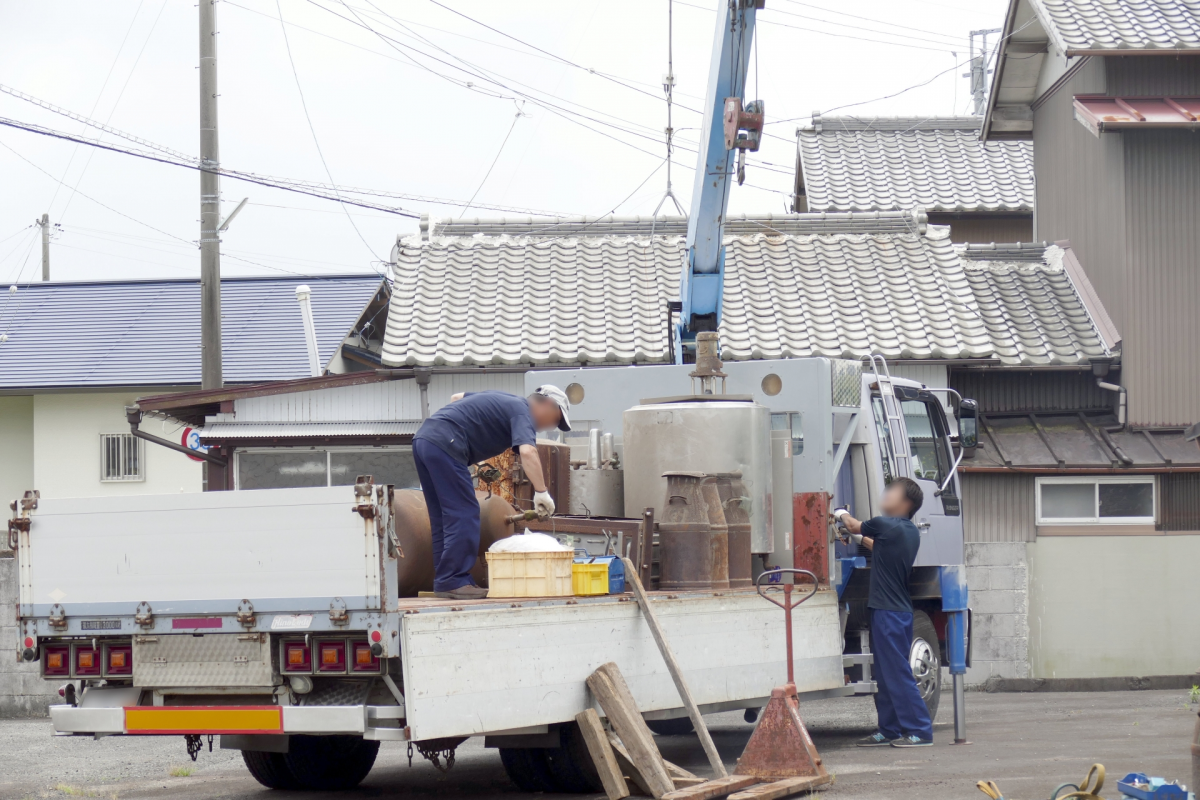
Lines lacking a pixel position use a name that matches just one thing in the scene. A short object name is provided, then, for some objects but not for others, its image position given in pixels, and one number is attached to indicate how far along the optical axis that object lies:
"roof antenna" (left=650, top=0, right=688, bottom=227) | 39.25
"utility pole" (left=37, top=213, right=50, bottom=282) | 96.21
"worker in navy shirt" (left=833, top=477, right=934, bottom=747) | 20.37
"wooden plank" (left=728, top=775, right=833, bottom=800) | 15.06
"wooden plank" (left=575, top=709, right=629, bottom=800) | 14.87
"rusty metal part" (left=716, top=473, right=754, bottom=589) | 18.75
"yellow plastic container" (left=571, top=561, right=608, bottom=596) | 16.16
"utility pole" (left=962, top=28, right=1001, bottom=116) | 66.62
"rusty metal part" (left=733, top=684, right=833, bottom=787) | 16.33
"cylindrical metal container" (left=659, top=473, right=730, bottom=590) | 17.89
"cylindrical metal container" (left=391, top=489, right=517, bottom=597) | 16.87
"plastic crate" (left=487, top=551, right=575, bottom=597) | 15.53
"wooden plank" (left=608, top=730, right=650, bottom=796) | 15.25
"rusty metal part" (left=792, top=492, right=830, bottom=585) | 19.66
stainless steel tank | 19.12
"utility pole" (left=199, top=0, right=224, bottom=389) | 30.97
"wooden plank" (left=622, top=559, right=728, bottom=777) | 15.93
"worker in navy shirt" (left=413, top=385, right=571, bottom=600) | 16.55
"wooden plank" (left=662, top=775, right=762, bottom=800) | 14.70
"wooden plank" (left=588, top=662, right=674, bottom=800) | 14.95
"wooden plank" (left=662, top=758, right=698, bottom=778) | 15.69
